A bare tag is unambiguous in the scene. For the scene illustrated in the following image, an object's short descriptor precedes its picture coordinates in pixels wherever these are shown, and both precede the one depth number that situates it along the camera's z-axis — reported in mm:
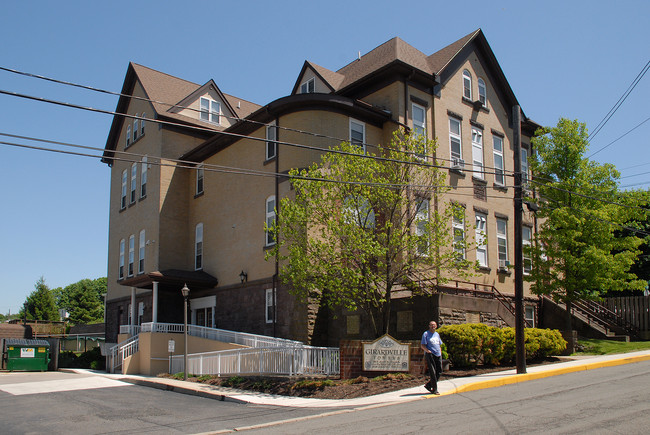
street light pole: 21234
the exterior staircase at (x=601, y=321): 25594
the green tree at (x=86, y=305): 84062
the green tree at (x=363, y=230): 17828
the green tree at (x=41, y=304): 76438
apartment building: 23891
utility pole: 16234
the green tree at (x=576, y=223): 23203
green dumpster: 28953
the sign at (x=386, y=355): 16125
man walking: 13336
